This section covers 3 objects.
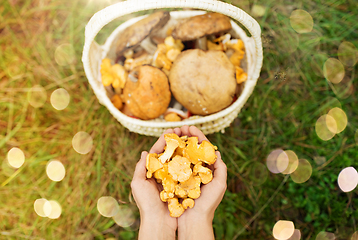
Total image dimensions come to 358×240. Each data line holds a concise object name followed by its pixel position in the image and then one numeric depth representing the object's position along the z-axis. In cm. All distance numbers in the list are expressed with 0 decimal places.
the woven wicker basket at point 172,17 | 55
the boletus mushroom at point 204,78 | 63
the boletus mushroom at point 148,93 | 64
